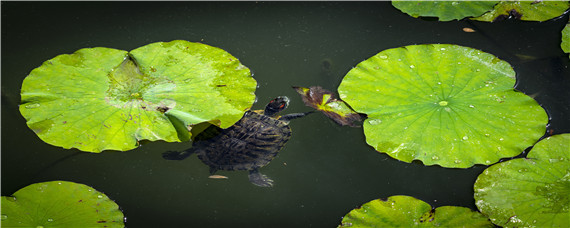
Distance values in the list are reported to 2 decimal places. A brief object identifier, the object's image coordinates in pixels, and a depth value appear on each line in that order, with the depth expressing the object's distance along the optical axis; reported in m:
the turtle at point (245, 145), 7.19
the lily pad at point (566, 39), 7.33
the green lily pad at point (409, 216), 7.05
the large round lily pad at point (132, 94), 7.19
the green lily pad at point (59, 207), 7.07
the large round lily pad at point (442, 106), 7.15
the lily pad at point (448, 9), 7.39
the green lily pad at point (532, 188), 7.04
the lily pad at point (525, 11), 7.40
